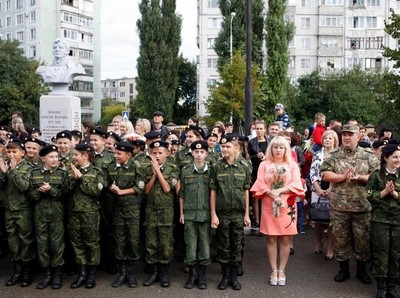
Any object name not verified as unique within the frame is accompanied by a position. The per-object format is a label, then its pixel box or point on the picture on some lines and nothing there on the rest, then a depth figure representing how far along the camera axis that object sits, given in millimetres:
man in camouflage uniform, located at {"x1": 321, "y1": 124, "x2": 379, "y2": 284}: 6199
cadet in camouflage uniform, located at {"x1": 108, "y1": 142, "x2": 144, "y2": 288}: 6301
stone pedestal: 12266
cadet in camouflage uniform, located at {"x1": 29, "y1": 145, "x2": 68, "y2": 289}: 6188
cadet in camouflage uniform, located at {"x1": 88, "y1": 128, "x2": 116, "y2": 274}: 6773
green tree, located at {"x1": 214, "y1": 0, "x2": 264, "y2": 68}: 37688
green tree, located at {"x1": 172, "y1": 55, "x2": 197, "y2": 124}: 55875
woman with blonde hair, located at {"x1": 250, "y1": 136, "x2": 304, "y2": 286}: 6117
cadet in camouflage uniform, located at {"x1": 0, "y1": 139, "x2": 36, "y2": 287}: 6285
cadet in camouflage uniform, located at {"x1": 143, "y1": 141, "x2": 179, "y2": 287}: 6316
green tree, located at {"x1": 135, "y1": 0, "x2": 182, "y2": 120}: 41312
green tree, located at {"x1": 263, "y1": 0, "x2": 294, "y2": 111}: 37062
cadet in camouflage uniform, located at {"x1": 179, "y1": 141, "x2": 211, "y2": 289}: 6188
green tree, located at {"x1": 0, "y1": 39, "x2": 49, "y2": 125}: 37781
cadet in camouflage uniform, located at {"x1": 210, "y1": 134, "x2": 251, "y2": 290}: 6203
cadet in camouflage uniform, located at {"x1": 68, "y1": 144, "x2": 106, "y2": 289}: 6184
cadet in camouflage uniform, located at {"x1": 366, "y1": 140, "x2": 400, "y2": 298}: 5711
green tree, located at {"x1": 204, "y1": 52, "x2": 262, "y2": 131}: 27672
